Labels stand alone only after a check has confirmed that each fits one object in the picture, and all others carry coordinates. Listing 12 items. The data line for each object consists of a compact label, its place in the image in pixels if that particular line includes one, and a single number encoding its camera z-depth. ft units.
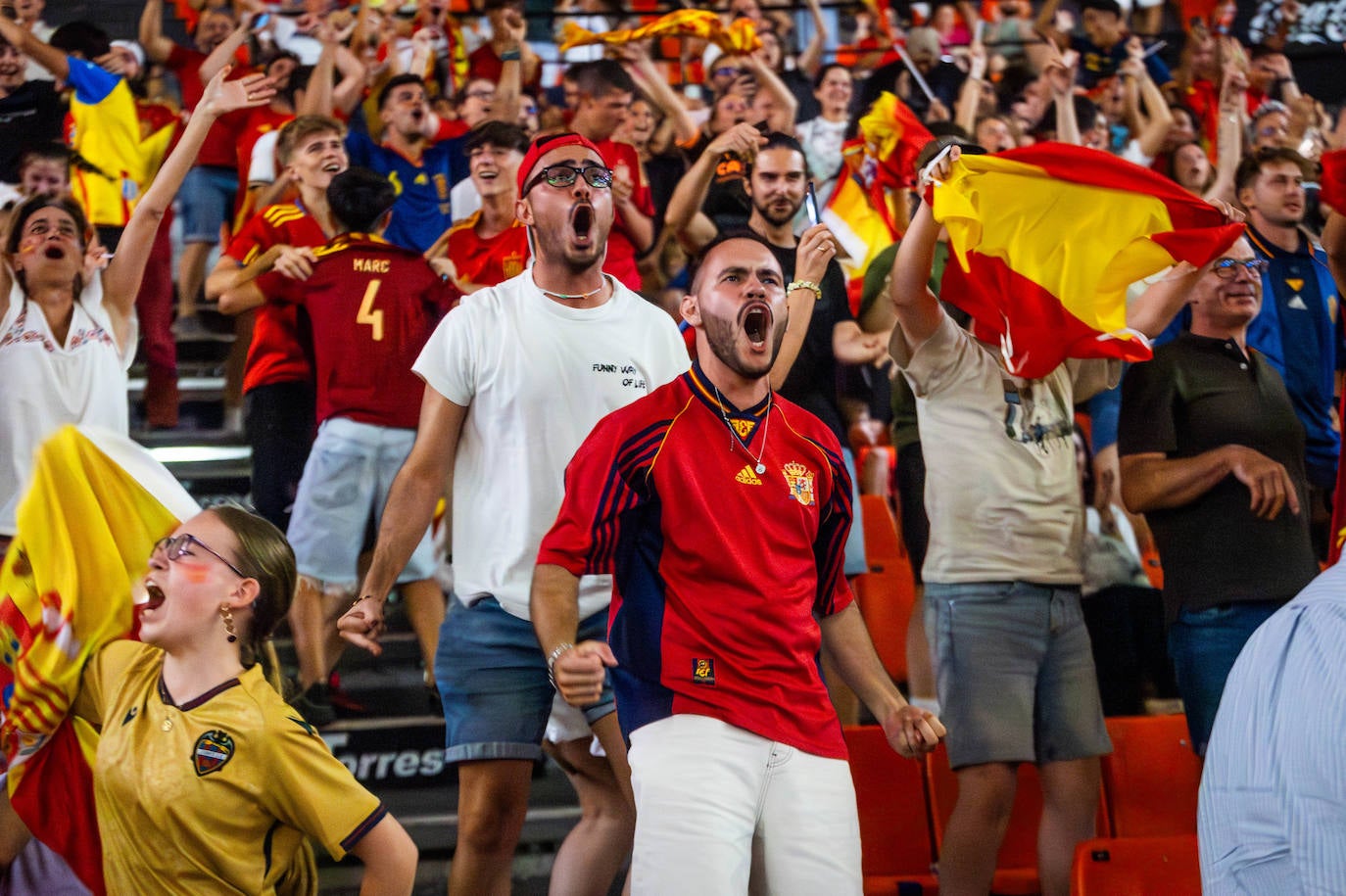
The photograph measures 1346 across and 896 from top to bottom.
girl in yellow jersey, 9.89
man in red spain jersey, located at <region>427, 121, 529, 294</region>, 19.90
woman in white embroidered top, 16.63
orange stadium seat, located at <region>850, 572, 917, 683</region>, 20.70
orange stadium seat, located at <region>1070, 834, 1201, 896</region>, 13.69
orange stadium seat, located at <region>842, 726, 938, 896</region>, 16.12
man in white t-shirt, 12.49
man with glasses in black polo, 14.35
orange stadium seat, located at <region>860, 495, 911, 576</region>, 22.70
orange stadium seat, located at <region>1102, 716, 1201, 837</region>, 16.56
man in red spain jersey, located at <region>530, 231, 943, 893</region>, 10.03
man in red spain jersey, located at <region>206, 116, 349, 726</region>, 19.11
